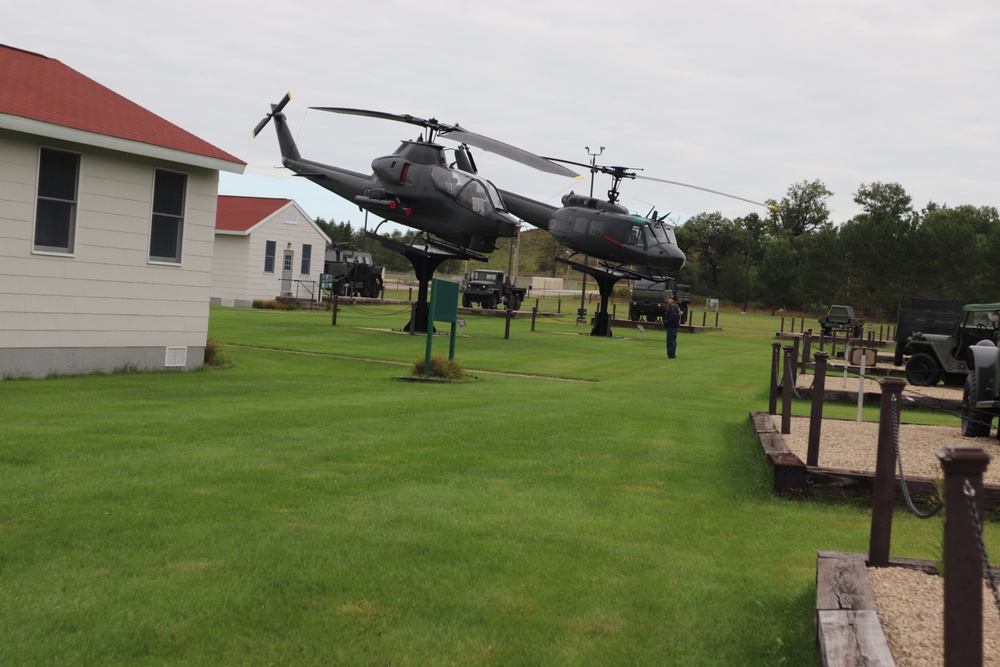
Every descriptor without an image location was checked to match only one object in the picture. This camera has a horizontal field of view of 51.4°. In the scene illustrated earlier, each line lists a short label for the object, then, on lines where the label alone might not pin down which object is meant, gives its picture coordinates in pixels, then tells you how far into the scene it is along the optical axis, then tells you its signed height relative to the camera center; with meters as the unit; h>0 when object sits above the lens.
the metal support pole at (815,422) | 9.03 -0.79
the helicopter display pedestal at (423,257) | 32.38 +1.32
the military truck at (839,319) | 48.34 +0.71
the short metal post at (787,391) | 11.15 -0.68
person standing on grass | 28.70 -0.15
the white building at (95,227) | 15.72 +0.72
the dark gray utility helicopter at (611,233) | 38.53 +3.03
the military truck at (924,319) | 25.42 +0.55
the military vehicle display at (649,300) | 51.09 +0.85
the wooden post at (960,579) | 3.04 -0.70
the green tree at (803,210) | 122.62 +14.17
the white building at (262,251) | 48.12 +1.61
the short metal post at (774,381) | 13.28 -0.68
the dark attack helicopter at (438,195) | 29.95 +3.02
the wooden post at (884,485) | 5.47 -0.78
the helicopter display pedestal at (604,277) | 39.69 +1.50
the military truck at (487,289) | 53.00 +0.78
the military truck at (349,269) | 55.94 +1.26
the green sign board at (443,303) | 18.48 -0.06
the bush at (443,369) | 18.55 -1.24
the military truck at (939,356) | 20.20 -0.29
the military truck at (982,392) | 11.90 -0.55
